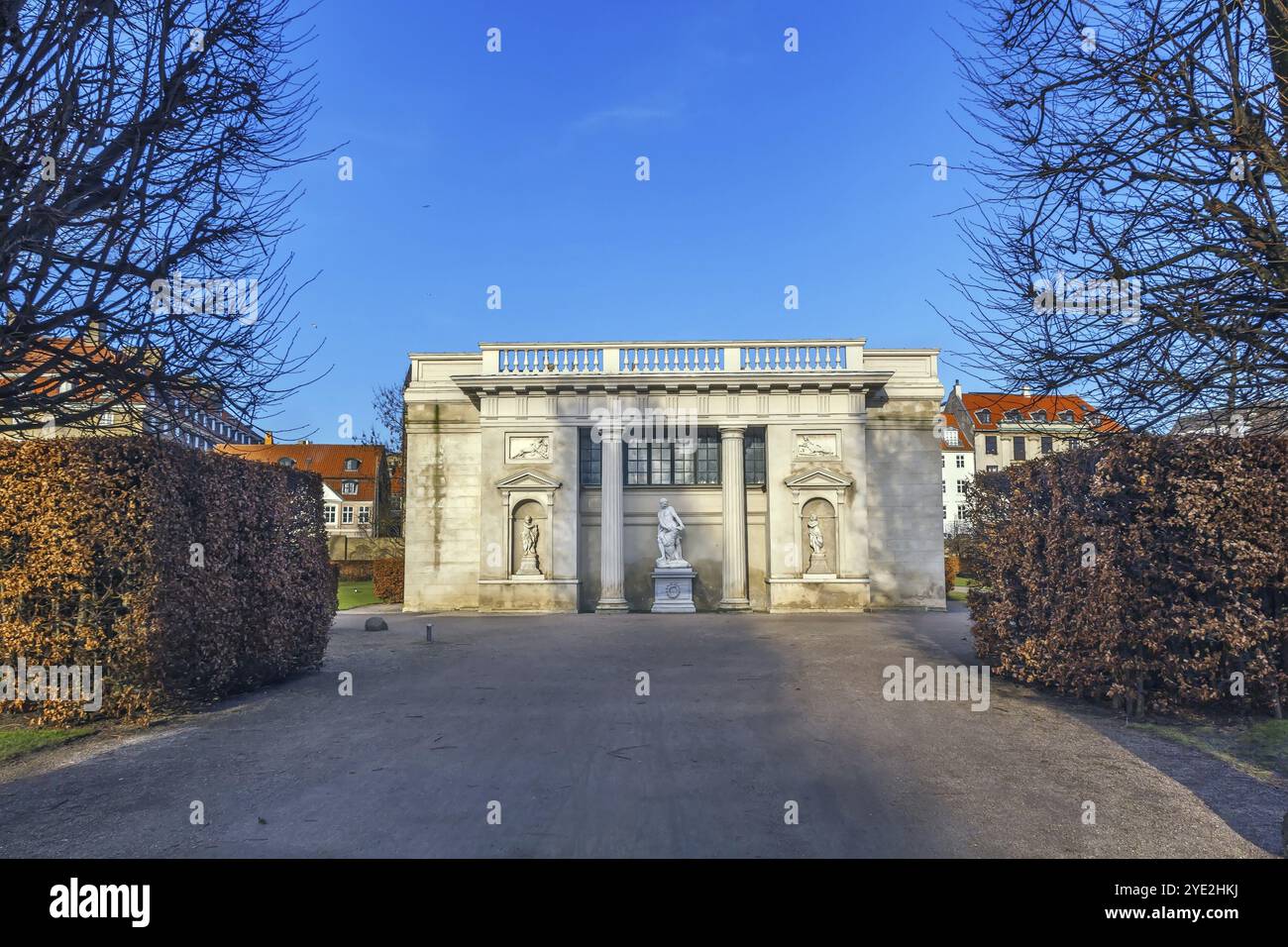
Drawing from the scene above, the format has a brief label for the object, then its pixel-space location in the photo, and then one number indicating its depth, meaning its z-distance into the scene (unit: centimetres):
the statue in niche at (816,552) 2380
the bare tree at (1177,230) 559
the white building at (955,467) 6738
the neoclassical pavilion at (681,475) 2406
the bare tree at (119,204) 552
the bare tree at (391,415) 4803
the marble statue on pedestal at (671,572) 2386
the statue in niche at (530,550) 2425
